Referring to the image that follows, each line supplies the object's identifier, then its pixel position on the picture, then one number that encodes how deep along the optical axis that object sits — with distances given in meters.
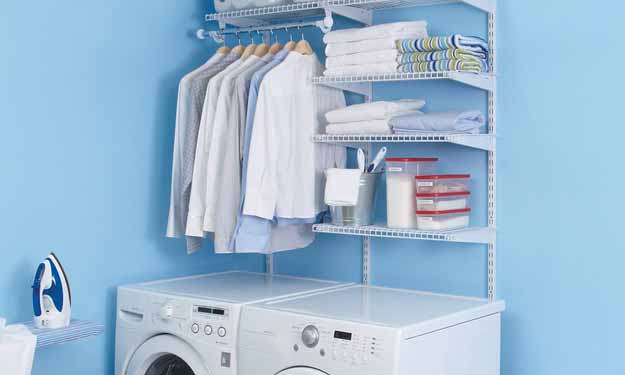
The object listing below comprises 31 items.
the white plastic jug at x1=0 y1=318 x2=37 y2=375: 2.36
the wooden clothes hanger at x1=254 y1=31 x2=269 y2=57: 3.33
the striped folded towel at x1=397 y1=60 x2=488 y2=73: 2.82
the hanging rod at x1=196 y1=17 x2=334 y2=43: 3.34
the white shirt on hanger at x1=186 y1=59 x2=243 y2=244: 3.17
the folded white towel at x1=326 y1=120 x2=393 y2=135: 2.97
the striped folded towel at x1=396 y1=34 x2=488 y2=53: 2.82
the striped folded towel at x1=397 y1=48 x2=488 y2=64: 2.82
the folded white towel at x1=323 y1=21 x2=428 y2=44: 2.95
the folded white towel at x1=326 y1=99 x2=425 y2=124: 2.96
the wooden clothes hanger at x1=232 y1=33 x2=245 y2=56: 3.39
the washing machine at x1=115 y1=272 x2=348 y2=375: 2.87
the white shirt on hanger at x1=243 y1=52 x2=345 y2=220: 3.02
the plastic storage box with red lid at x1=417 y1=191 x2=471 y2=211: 2.86
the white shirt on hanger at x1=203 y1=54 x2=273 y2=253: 3.11
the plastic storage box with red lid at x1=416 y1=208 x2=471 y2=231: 2.86
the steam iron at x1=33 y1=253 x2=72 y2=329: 2.82
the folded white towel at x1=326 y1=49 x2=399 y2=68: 2.94
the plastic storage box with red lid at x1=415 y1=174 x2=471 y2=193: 2.87
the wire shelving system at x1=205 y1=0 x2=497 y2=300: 2.84
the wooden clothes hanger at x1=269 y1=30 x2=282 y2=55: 3.32
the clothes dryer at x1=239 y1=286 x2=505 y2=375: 2.46
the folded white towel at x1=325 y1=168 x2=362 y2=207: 3.01
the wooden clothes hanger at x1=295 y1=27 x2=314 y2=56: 3.22
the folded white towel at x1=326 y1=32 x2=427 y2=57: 2.95
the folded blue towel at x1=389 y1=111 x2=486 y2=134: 2.82
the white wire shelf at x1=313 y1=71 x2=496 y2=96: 2.79
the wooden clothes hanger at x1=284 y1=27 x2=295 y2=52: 3.25
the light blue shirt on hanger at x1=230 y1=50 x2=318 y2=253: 3.02
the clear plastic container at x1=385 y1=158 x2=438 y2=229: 2.96
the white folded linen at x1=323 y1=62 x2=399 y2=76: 2.94
